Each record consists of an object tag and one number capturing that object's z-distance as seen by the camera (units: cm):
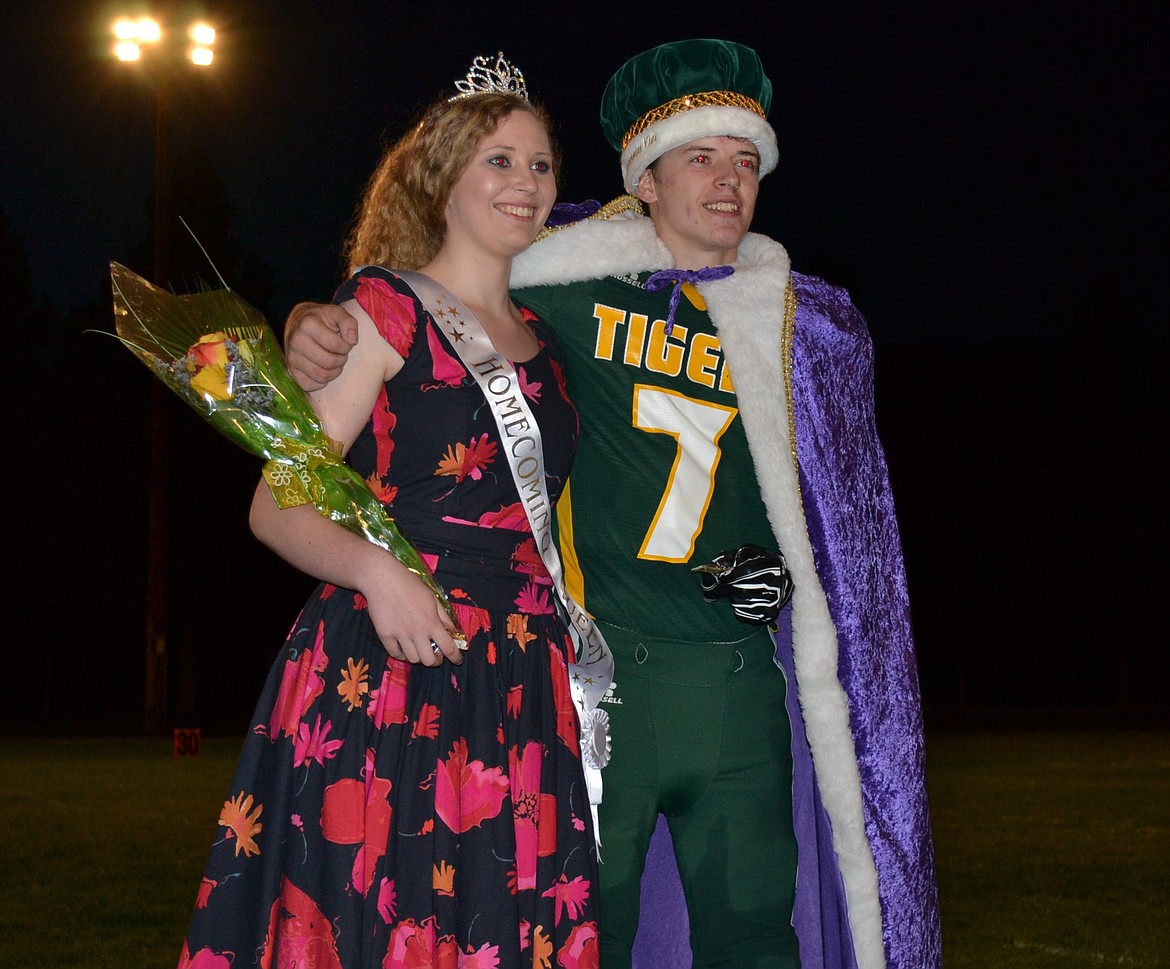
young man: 315
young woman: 237
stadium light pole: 1762
